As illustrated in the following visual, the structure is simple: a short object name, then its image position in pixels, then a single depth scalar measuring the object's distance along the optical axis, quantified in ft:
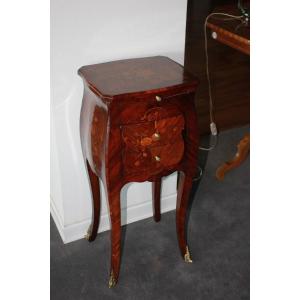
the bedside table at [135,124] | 4.01
